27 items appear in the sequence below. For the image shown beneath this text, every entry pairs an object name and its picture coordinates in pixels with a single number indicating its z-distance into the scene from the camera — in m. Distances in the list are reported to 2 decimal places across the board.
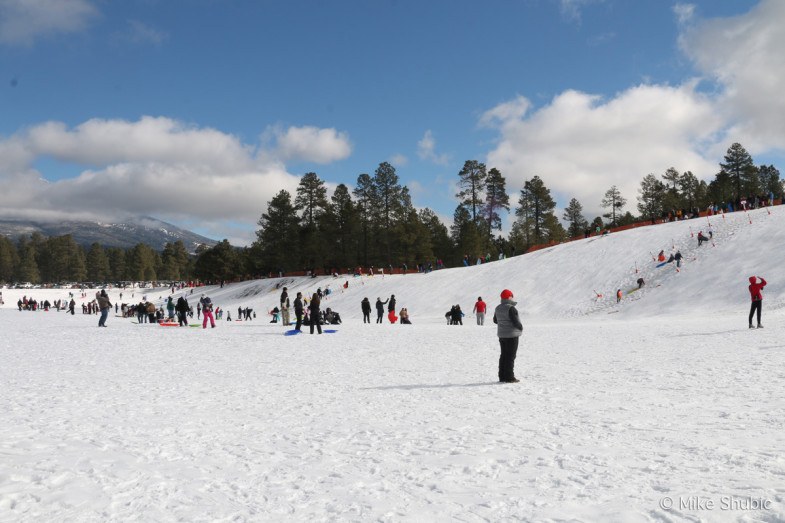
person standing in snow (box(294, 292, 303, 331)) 20.73
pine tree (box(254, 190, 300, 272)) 73.00
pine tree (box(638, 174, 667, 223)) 76.31
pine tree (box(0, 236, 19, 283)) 132.62
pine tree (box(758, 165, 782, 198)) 89.20
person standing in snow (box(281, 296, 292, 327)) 23.89
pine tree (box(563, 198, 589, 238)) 90.12
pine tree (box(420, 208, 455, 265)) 80.62
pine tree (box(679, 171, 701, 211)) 79.75
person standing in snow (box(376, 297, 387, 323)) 29.25
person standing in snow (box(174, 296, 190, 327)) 24.33
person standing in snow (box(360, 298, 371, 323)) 28.46
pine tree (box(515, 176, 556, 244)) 78.25
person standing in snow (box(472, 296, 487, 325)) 25.77
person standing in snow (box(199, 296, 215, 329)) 23.38
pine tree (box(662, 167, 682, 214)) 75.43
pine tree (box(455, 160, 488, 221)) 75.44
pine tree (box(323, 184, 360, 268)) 69.31
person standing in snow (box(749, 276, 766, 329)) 15.93
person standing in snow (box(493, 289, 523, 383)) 9.26
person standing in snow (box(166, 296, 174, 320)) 29.21
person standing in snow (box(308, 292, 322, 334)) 20.46
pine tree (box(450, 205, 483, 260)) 70.19
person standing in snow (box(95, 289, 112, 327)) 23.70
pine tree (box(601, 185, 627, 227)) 81.25
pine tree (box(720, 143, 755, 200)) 77.62
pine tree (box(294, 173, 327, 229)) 74.56
